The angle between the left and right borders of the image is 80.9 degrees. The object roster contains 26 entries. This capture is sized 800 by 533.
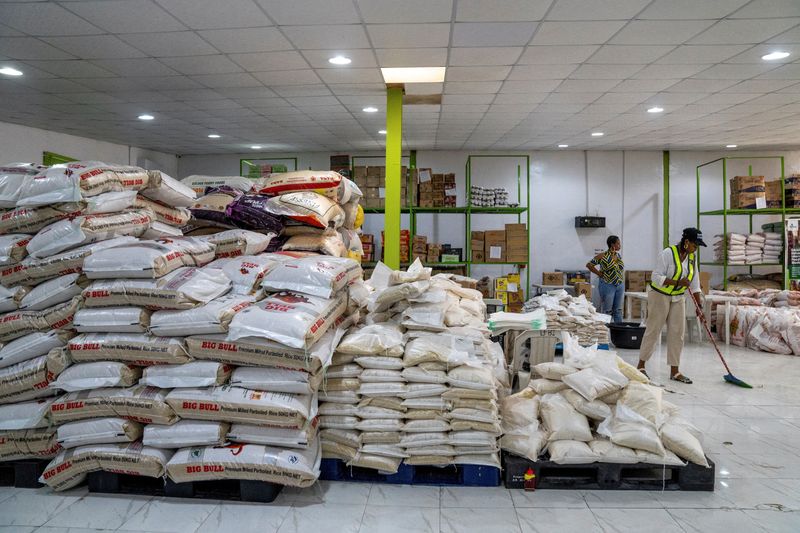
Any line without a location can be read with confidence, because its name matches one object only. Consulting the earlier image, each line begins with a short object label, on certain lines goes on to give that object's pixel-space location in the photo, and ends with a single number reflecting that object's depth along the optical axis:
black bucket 6.60
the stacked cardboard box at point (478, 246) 8.06
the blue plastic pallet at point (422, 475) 2.68
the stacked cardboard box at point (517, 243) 7.77
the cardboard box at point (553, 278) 9.48
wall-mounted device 9.84
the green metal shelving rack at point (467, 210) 7.75
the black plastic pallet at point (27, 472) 2.68
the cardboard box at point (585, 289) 8.87
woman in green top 7.27
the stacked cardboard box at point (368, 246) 8.94
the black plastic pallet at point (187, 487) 2.48
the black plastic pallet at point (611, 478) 2.62
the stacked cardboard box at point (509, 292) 7.78
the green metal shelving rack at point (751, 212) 8.12
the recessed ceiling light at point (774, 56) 4.75
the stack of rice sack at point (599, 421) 2.63
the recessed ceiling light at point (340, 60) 4.91
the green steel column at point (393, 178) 5.98
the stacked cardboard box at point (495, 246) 7.93
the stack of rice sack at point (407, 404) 2.65
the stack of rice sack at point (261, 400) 2.41
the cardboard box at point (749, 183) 8.17
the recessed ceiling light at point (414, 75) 5.37
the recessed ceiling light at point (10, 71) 5.31
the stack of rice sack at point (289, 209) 3.71
